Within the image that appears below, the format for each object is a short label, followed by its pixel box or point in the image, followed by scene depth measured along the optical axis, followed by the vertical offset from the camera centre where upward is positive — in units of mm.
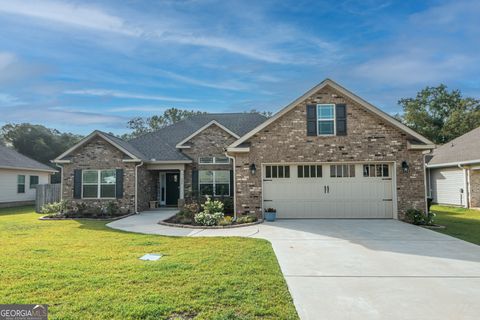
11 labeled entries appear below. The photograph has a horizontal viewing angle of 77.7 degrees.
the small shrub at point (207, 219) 11223 -1577
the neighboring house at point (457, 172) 16547 +205
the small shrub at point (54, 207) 14844 -1493
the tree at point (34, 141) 37656 +4863
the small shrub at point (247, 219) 11641 -1655
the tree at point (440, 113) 31906 +7234
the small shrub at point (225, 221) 11283 -1708
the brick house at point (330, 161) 12078 +623
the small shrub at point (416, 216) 11164 -1538
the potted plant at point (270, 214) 12062 -1506
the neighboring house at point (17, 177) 20547 +115
